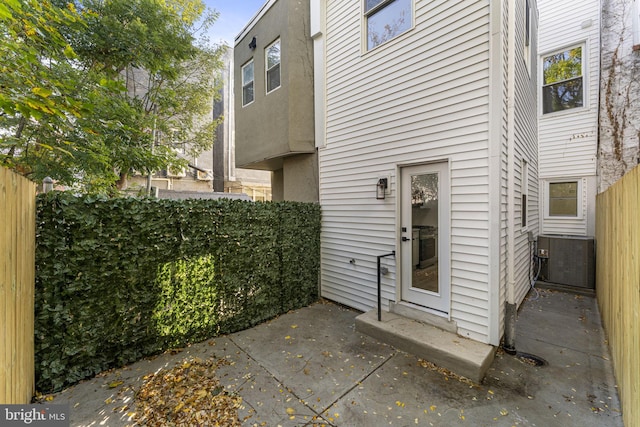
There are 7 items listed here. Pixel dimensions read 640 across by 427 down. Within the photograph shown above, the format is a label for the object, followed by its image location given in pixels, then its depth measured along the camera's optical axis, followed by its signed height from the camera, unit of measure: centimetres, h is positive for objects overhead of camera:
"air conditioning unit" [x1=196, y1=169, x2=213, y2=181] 1400 +194
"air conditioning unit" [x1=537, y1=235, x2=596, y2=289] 532 -108
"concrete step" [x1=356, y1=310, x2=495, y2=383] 280 -160
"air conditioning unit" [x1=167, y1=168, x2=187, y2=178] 694 +108
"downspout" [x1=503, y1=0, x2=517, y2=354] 327 +30
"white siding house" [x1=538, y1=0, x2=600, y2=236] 625 +232
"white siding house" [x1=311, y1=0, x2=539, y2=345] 317 +83
